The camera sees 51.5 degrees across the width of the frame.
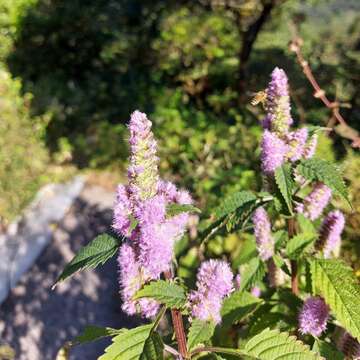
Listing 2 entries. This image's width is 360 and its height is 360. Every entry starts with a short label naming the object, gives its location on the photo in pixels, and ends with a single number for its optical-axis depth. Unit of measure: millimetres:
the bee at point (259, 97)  306
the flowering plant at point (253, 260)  235
